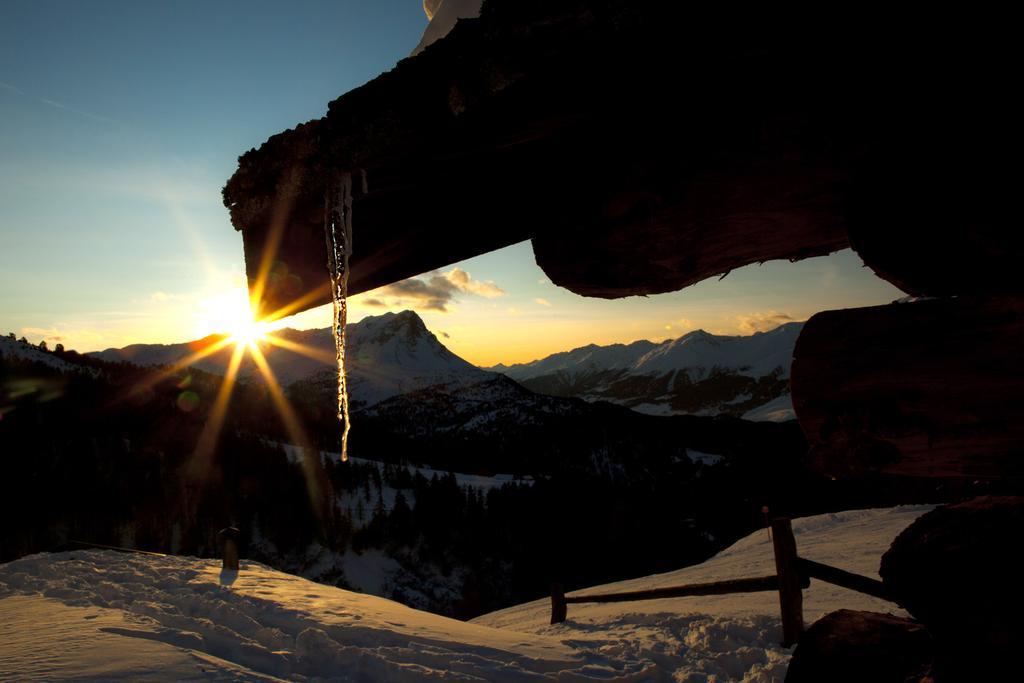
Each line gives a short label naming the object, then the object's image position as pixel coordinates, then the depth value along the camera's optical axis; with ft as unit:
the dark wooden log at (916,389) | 3.49
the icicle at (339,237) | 4.57
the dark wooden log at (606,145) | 3.53
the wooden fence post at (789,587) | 18.37
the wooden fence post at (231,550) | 33.53
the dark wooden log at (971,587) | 4.01
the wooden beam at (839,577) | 14.16
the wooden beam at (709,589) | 19.03
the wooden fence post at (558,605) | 29.53
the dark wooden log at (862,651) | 6.63
